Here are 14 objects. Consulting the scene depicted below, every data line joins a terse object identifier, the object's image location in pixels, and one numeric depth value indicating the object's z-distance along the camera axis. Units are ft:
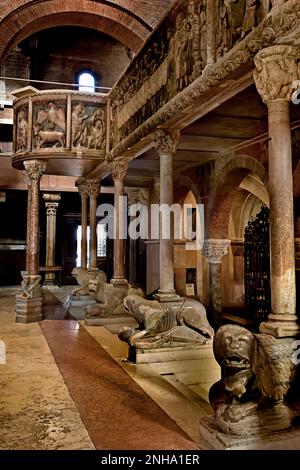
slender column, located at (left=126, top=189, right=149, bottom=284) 45.59
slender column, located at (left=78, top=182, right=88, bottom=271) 41.31
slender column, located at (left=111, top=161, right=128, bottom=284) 30.37
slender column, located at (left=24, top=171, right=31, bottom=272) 31.60
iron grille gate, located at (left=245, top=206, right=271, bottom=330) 29.43
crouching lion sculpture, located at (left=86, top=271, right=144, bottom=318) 28.96
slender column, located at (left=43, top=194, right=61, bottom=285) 55.26
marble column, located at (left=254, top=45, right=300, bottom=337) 12.10
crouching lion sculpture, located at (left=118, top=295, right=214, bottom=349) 19.54
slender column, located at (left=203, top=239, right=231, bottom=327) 33.76
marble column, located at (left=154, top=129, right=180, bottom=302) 21.44
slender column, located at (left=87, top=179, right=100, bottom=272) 39.32
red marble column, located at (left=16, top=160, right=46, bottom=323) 29.63
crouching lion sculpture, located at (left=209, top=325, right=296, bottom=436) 10.61
